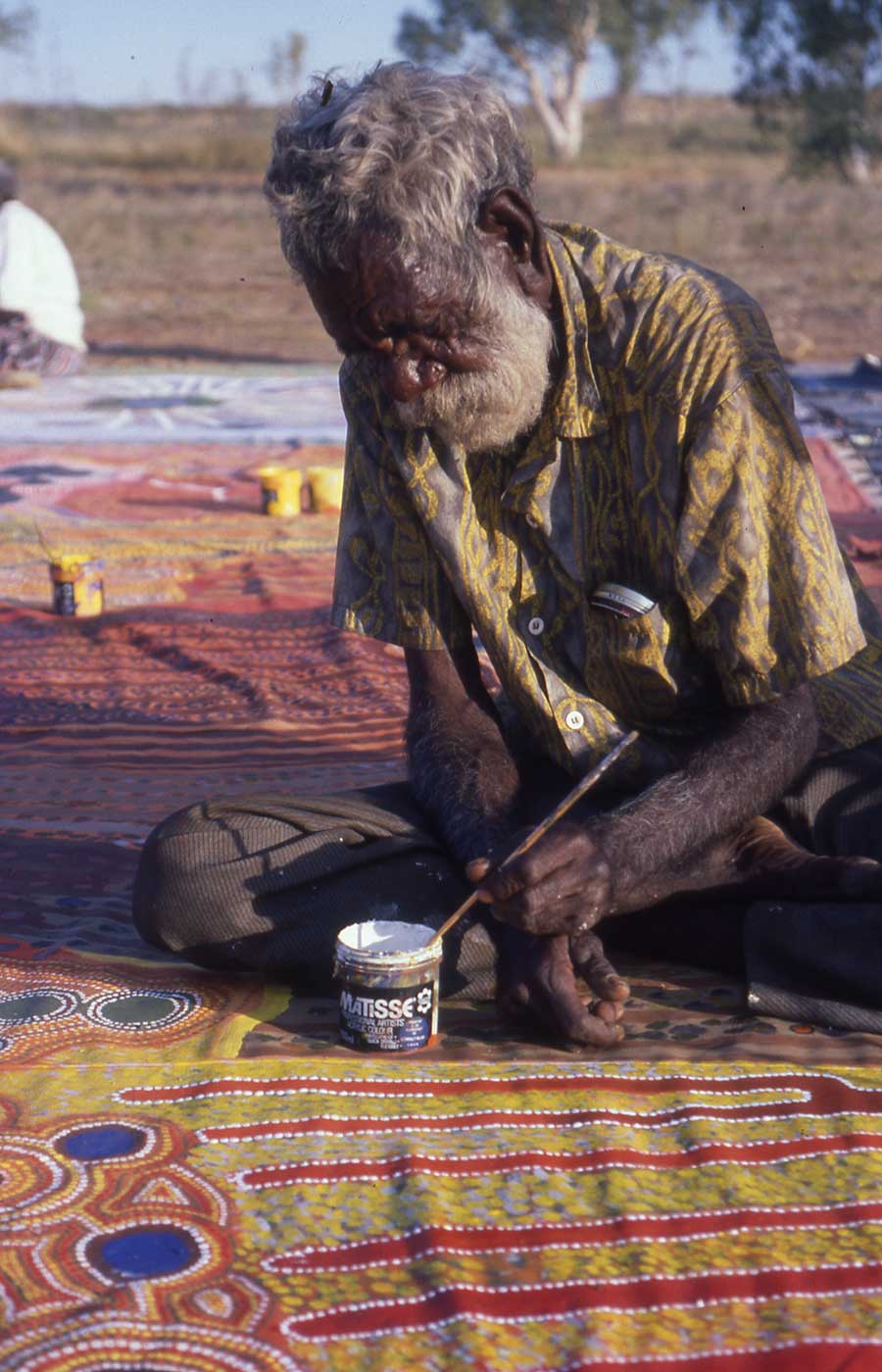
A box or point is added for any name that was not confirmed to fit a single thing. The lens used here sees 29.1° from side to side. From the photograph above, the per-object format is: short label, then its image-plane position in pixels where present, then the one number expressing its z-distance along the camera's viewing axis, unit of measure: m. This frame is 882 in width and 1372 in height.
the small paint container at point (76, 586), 5.64
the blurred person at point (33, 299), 11.00
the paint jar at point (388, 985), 2.45
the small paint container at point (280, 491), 7.10
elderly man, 2.57
